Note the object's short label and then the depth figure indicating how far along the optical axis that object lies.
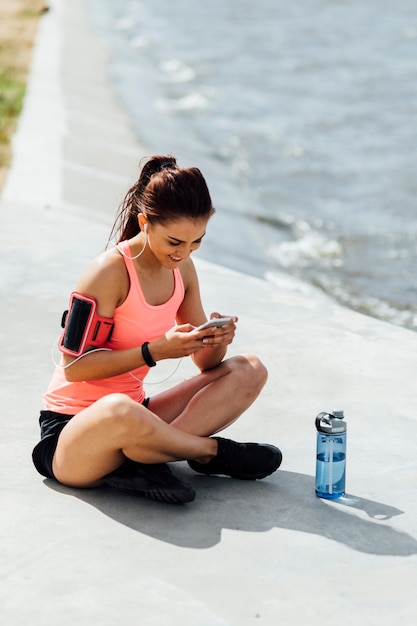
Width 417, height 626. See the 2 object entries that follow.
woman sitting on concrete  6.54
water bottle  6.82
